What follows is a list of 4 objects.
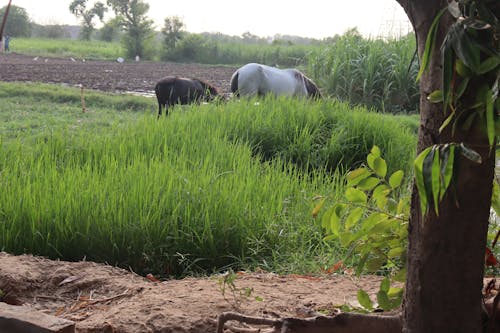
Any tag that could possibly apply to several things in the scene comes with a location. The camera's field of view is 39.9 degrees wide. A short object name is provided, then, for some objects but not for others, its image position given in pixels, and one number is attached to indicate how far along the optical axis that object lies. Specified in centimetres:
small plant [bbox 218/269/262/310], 168
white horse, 949
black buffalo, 836
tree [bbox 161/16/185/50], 2020
